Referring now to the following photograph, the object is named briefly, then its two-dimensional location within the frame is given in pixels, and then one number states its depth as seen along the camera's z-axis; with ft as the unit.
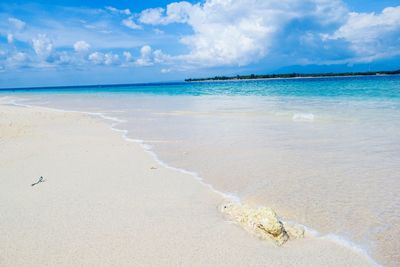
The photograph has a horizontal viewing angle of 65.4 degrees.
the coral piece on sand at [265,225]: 11.78
